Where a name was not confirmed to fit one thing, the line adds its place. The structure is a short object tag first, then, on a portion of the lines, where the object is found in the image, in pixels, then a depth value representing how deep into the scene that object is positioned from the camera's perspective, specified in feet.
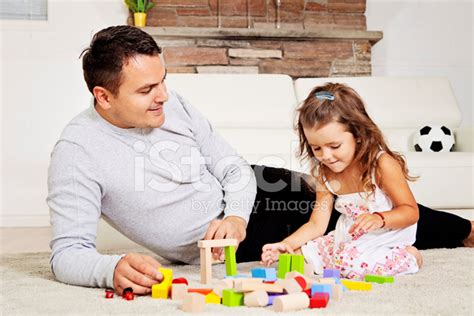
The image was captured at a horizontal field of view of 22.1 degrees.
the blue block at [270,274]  8.49
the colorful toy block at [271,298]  8.01
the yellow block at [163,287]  8.28
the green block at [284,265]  8.86
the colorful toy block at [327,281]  8.42
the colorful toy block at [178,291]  8.24
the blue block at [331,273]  8.95
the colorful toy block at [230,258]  8.82
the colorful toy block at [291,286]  8.09
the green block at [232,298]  8.02
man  8.70
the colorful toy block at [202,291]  8.19
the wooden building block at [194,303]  7.83
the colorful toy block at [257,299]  7.95
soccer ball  13.69
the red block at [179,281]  8.47
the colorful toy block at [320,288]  8.06
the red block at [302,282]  8.18
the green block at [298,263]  8.84
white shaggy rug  7.93
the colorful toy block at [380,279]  8.86
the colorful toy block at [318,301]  7.94
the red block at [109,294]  8.27
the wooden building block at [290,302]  7.85
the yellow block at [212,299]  8.11
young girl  9.27
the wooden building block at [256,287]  8.03
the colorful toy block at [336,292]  8.16
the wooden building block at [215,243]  8.72
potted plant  17.80
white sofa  12.25
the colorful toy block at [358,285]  8.57
